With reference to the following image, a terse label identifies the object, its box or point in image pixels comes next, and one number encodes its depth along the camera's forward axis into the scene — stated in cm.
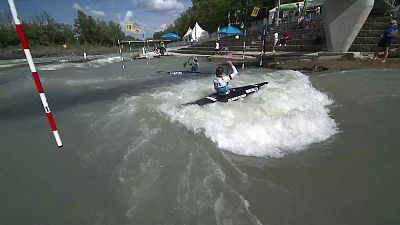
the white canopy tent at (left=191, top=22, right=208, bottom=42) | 5195
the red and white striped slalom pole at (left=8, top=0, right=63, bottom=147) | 336
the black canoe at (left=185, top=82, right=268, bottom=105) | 877
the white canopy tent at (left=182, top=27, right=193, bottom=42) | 5566
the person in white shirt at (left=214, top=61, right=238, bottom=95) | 895
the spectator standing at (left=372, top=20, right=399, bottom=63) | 1288
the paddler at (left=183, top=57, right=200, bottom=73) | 1665
